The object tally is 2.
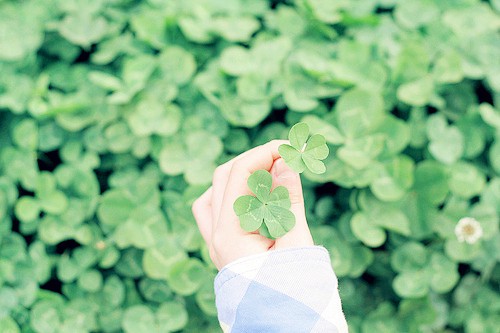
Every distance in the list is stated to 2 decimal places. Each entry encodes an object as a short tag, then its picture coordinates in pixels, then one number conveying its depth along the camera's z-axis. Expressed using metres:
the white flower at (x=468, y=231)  1.28
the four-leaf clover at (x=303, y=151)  0.74
